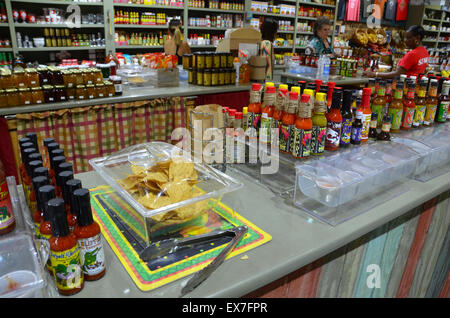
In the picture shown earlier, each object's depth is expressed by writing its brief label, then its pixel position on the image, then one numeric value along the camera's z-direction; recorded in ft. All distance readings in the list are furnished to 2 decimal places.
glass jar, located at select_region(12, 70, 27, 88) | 9.02
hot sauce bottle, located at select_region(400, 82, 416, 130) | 5.93
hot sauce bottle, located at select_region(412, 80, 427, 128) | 6.23
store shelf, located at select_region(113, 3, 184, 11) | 17.80
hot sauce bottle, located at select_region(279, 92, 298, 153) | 4.49
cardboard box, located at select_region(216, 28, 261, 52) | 13.31
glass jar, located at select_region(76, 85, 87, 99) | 9.76
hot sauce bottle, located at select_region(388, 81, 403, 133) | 5.73
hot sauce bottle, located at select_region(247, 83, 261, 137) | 4.99
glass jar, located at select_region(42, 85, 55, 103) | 9.32
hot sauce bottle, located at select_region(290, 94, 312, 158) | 4.40
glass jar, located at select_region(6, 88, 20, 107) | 8.84
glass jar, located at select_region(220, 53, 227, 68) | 12.41
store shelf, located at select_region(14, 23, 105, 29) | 15.49
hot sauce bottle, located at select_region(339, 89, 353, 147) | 4.83
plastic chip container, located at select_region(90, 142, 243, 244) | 3.18
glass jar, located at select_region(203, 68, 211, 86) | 12.10
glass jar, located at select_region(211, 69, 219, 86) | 12.23
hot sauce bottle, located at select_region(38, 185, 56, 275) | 2.54
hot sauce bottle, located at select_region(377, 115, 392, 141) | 5.51
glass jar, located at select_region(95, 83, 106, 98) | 10.06
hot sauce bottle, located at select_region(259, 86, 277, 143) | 4.81
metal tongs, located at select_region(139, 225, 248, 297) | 2.84
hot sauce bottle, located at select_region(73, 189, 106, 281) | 2.59
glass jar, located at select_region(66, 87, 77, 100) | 9.73
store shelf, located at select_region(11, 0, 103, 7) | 15.67
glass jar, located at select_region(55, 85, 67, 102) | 9.50
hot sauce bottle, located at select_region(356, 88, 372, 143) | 5.02
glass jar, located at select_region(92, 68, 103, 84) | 10.11
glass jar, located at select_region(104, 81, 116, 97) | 10.27
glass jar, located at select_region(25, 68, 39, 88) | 9.18
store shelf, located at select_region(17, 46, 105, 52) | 15.88
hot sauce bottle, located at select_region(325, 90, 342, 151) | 4.63
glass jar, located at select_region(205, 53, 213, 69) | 12.19
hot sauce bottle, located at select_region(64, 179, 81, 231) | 2.64
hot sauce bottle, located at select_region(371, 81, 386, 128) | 5.55
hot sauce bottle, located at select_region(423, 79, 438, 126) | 6.37
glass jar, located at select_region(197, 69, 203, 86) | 12.15
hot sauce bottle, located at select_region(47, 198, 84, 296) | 2.44
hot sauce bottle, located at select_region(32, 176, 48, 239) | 2.74
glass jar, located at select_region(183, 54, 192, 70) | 12.71
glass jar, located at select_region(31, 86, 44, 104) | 9.20
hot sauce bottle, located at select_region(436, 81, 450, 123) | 6.59
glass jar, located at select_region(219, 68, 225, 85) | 12.41
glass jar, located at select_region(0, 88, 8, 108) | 8.71
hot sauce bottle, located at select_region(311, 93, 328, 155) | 4.50
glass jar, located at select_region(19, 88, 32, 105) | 9.02
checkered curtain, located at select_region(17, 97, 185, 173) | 9.41
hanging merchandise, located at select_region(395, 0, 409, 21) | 30.96
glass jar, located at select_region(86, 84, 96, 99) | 9.89
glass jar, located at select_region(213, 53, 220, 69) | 12.32
